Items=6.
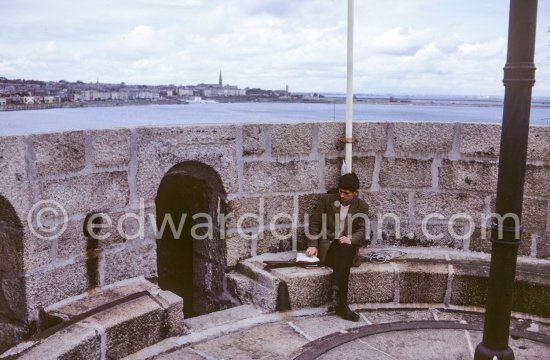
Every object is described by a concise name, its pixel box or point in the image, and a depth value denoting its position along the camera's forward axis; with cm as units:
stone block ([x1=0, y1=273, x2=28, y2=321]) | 310
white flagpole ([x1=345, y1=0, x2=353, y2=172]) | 418
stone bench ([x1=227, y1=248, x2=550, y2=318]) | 369
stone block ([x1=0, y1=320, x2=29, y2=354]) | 317
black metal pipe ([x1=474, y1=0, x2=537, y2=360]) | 216
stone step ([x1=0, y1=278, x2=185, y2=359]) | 270
